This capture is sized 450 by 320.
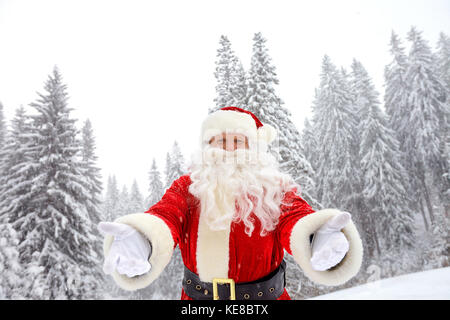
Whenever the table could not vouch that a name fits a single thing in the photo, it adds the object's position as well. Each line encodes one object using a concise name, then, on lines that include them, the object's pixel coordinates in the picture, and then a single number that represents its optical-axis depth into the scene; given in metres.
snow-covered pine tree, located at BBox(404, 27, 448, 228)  15.57
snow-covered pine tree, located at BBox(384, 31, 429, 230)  17.16
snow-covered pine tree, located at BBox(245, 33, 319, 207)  9.31
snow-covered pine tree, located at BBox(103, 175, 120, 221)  22.78
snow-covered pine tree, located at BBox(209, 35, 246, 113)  10.53
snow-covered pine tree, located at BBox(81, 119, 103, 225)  13.55
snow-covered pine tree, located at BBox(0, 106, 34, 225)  10.05
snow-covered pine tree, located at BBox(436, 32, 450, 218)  14.74
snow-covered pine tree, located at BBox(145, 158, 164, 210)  18.58
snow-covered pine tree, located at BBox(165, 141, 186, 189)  14.87
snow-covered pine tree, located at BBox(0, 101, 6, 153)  17.04
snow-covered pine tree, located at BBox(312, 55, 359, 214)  16.19
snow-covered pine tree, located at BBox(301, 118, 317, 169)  18.58
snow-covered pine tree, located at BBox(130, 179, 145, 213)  22.44
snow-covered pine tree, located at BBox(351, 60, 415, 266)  14.58
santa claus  1.44
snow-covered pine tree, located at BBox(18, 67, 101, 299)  9.75
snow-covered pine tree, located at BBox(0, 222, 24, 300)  7.75
